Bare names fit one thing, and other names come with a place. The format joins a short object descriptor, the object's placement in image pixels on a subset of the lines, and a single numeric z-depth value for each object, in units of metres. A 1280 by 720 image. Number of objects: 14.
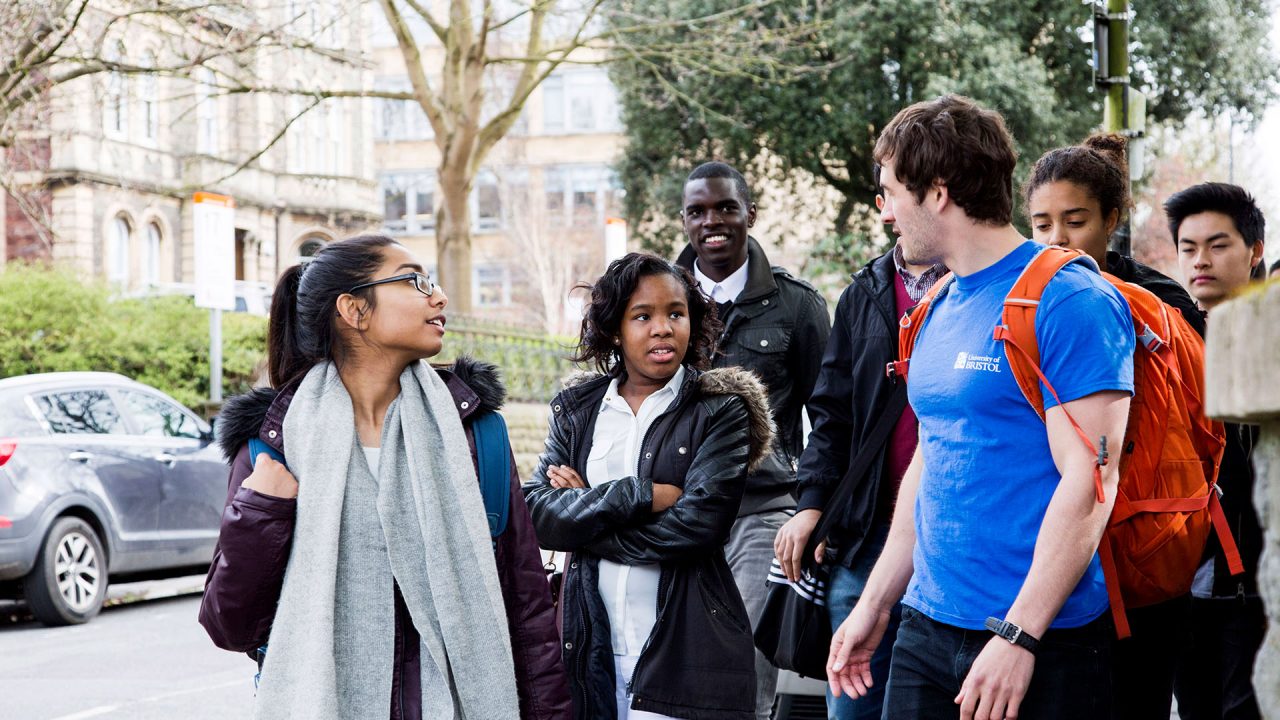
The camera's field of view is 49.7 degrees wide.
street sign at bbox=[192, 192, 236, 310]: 14.71
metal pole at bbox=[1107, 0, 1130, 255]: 10.41
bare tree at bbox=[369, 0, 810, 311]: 19.22
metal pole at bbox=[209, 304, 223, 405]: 15.41
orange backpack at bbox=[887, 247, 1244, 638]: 2.98
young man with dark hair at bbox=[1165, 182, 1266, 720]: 4.28
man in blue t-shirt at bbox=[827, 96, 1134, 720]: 2.80
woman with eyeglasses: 3.24
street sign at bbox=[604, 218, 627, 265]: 18.30
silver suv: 10.52
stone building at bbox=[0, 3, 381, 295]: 36.50
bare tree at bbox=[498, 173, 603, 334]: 44.38
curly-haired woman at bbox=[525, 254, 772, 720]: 3.97
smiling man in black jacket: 4.87
